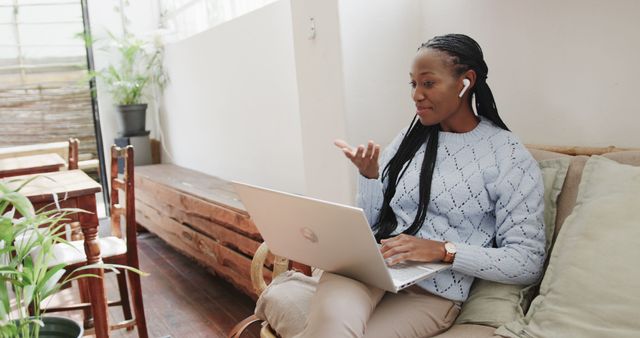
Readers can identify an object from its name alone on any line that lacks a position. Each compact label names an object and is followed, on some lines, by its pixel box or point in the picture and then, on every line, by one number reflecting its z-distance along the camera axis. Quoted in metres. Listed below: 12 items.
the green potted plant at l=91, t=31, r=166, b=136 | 5.49
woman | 1.54
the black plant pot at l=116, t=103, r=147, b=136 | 5.46
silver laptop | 1.36
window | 5.58
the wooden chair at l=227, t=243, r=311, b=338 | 1.79
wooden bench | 2.97
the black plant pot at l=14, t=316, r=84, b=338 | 1.62
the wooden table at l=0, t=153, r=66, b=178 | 3.36
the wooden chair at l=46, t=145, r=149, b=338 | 2.60
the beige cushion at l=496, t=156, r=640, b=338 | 1.30
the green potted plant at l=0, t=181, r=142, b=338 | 1.39
